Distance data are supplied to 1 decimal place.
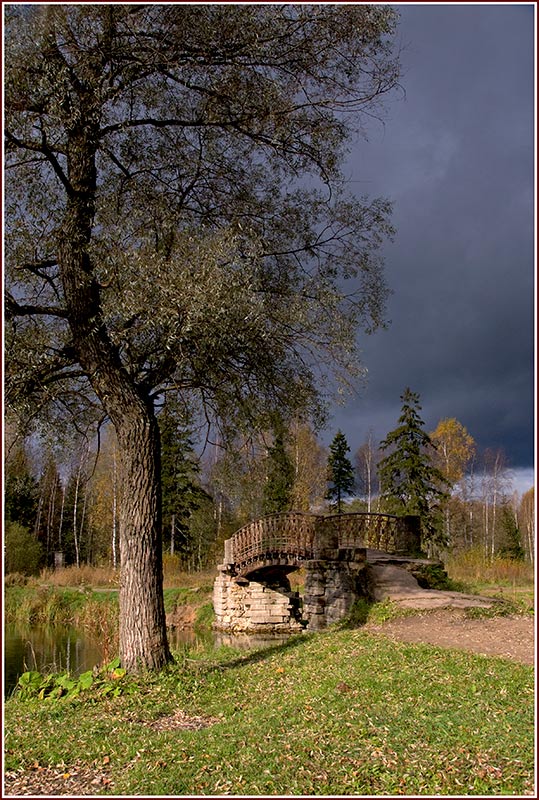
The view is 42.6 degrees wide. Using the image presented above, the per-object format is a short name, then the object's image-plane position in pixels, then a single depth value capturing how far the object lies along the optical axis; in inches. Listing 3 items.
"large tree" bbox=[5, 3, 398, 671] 329.7
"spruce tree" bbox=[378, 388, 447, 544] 1140.5
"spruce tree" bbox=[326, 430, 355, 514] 1565.0
